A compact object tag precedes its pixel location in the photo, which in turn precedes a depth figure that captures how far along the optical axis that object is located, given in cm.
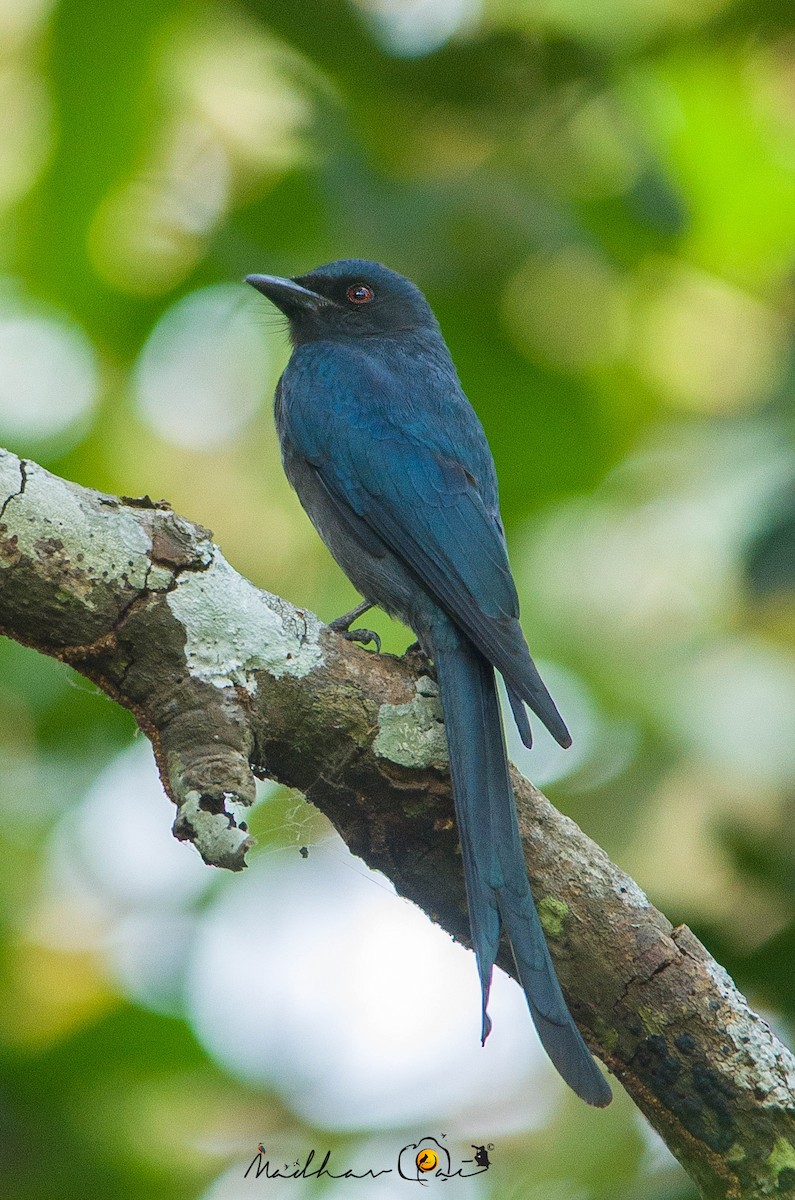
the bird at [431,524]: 596
